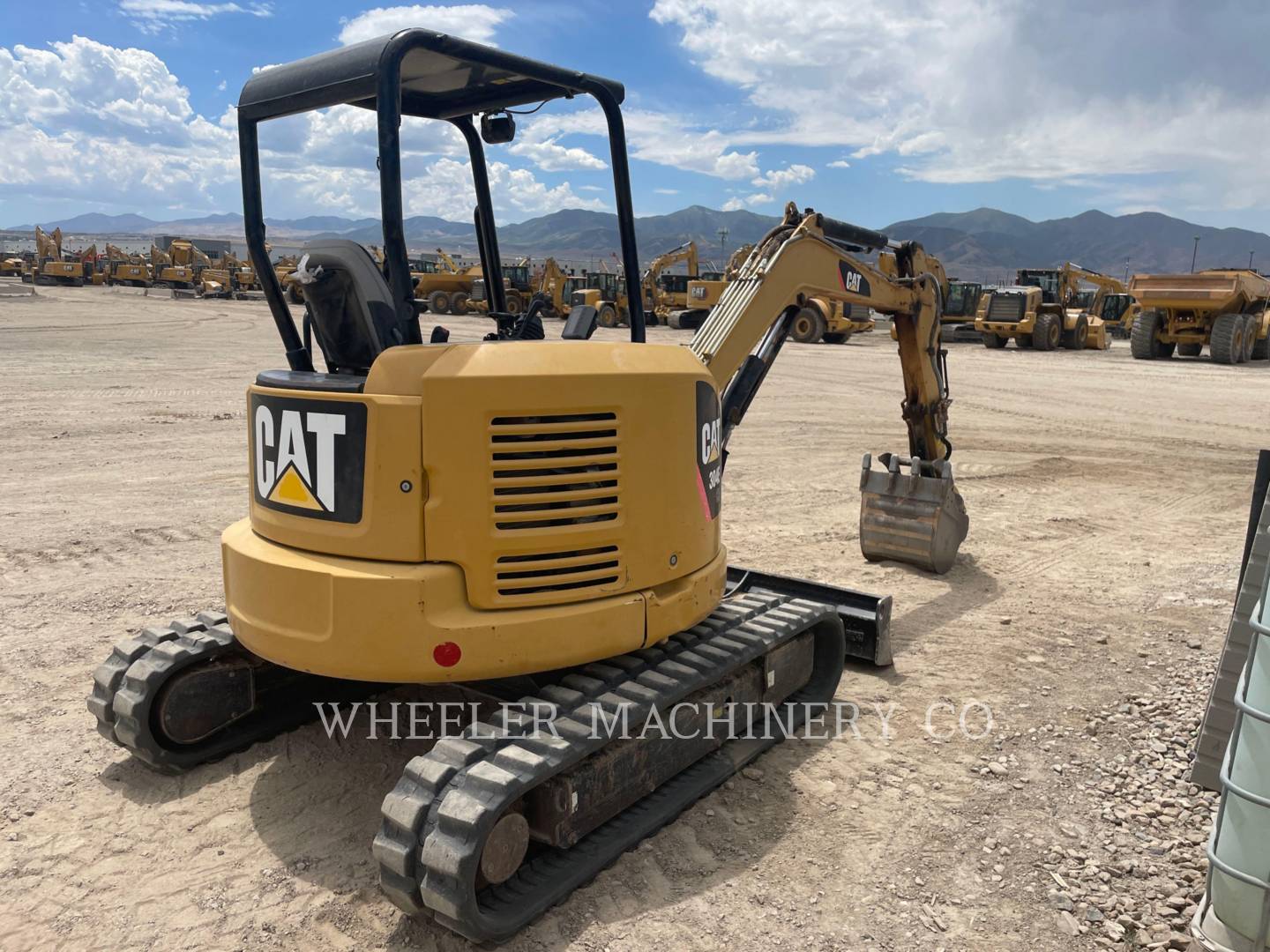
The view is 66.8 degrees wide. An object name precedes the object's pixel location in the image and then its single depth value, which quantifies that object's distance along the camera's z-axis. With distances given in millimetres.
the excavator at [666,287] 38656
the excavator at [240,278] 54375
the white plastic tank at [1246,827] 2676
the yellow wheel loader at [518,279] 40047
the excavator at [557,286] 39594
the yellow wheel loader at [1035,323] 30094
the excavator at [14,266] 63906
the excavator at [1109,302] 36656
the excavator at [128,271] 59781
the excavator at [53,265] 58344
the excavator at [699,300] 34781
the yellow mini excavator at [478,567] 3381
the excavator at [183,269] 55938
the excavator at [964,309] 34031
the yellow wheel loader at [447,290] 42906
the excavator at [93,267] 60812
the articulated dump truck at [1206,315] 24531
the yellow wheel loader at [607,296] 38594
